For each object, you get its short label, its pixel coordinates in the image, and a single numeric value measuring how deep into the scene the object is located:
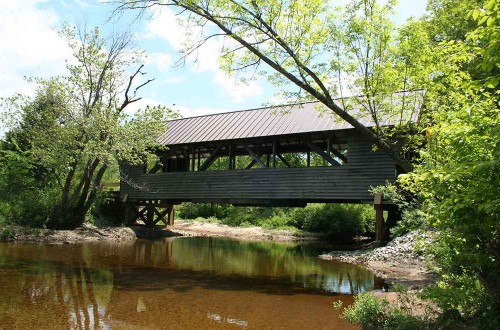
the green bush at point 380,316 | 4.81
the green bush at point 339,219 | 25.44
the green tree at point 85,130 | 17.08
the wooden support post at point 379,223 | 15.05
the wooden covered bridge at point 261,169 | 15.10
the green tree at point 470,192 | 3.42
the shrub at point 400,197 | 7.81
